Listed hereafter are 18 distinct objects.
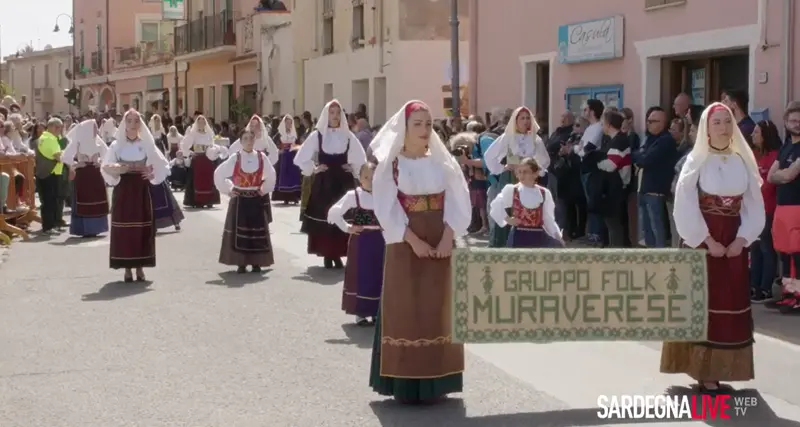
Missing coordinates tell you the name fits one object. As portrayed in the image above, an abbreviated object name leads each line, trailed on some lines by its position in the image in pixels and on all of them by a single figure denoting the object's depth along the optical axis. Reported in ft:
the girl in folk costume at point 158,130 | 83.56
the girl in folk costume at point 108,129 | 86.89
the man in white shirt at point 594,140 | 51.90
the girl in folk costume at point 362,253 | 35.94
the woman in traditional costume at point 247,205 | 48.03
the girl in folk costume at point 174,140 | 93.97
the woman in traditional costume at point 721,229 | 26.35
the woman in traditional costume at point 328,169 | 49.70
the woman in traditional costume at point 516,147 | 47.55
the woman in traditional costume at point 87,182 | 60.75
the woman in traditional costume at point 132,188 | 45.78
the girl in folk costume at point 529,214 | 37.65
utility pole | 69.56
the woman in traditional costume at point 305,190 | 62.78
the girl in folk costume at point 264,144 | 68.02
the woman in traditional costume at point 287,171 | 85.05
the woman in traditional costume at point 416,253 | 25.45
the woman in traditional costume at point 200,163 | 80.18
